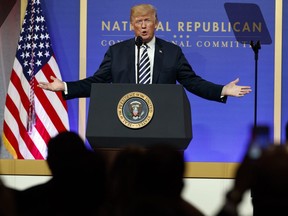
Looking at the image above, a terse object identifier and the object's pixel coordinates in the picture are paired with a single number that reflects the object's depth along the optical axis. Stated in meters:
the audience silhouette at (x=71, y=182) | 5.84
